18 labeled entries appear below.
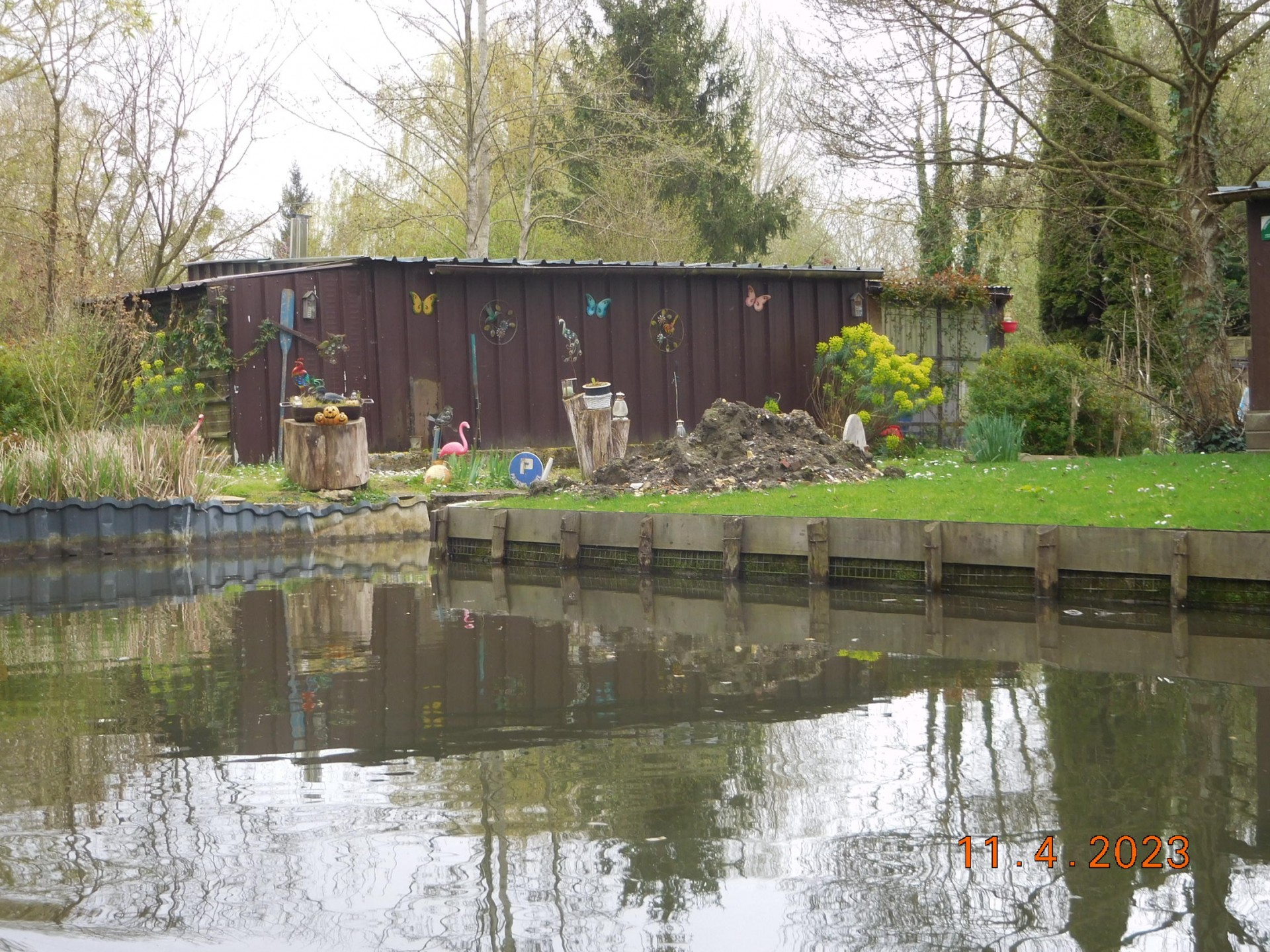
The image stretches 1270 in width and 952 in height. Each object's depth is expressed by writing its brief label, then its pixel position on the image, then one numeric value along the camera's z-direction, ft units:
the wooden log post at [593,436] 57.52
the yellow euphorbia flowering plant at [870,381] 68.03
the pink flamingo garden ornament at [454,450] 62.96
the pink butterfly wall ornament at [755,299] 75.46
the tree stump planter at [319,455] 56.65
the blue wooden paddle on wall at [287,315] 63.72
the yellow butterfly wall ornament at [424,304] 66.54
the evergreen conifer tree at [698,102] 109.70
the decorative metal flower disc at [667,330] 73.20
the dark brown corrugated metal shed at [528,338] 64.39
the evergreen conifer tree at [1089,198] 55.52
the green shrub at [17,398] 55.01
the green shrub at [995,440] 54.03
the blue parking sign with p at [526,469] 59.21
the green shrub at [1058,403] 60.08
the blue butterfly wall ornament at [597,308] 71.26
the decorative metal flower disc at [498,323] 68.59
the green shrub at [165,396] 61.87
